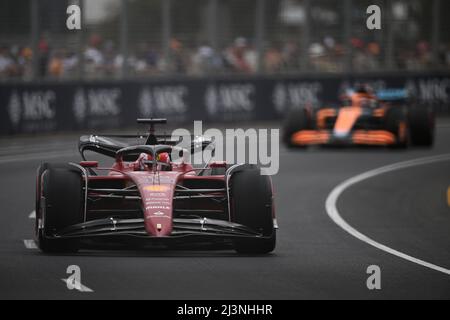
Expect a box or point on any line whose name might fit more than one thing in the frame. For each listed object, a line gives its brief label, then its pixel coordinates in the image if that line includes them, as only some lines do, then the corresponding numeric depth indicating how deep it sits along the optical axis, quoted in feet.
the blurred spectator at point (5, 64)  95.96
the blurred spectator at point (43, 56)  99.55
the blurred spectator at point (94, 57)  104.83
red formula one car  38.29
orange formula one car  83.41
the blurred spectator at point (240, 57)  118.42
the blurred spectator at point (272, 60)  121.39
